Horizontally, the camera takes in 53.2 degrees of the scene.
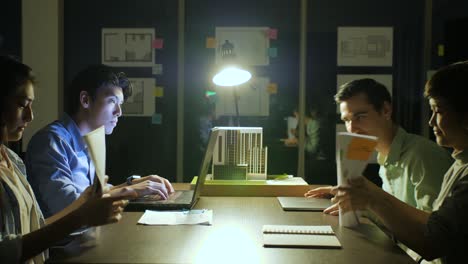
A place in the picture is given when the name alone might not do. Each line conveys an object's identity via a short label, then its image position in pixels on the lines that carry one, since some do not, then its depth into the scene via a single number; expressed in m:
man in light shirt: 1.85
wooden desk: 1.24
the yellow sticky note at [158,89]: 3.76
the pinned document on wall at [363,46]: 3.71
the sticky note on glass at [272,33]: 3.73
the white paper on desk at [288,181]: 2.41
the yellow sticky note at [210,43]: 3.74
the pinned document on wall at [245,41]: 3.75
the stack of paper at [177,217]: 1.65
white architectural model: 2.48
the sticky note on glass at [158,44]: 3.74
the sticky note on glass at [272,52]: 3.75
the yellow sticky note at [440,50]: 3.68
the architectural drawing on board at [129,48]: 3.75
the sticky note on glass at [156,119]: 3.77
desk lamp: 2.59
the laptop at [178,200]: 1.89
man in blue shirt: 1.86
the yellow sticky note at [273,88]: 3.75
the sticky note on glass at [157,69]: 3.75
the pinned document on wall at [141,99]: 3.75
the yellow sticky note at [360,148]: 1.37
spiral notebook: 1.36
